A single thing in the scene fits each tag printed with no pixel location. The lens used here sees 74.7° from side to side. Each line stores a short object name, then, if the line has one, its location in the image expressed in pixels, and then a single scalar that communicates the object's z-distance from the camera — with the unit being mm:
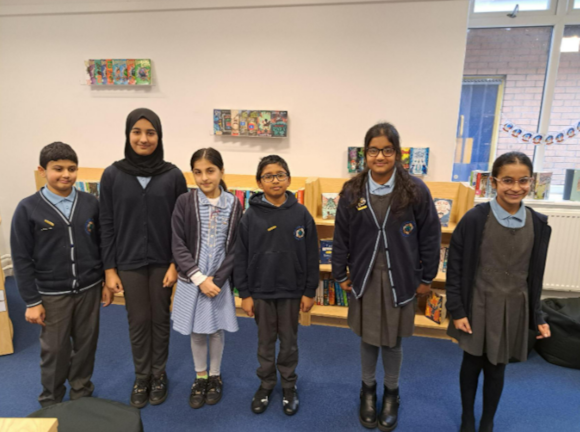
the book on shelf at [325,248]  2775
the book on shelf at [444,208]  2652
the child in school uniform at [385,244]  1621
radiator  2805
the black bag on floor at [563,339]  2299
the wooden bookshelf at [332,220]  2660
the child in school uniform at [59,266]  1720
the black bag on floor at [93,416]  1483
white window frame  2844
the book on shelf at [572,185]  2896
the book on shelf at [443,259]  2695
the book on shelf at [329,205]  2758
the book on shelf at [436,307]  2676
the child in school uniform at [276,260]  1771
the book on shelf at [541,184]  2916
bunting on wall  2926
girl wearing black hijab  1789
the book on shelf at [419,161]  2812
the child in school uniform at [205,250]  1808
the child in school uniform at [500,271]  1519
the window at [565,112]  2982
